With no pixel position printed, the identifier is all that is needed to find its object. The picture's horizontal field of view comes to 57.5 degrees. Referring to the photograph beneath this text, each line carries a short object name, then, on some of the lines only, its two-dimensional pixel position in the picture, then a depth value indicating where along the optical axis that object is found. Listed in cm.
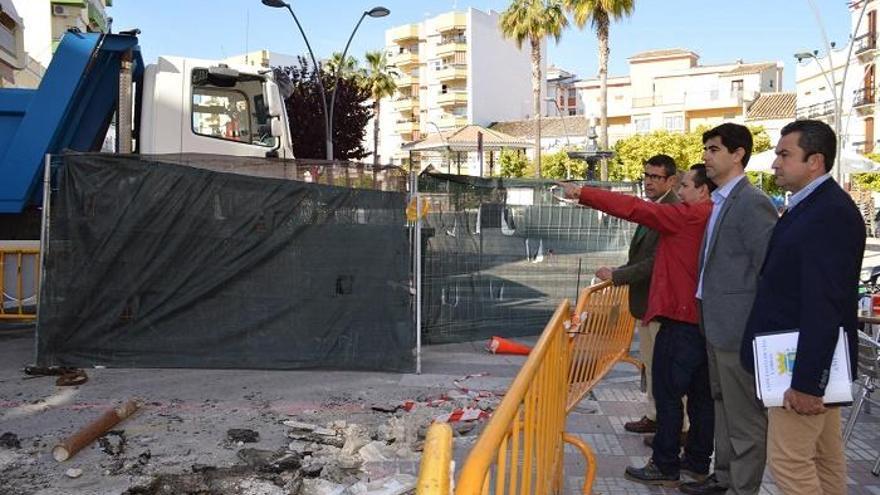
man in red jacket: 446
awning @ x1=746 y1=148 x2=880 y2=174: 2080
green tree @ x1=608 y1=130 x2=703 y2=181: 5269
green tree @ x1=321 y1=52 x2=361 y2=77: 6166
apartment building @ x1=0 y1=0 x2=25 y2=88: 2659
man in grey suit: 388
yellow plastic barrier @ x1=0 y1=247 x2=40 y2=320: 867
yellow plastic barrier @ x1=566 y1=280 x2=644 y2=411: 512
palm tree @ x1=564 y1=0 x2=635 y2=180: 3377
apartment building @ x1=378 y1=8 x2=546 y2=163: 7988
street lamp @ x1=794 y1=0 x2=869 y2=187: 2233
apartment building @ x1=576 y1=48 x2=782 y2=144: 7245
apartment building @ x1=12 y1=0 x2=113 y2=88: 4234
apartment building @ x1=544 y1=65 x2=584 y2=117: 10406
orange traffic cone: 897
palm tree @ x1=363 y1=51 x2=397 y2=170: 6225
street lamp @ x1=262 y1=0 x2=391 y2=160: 2289
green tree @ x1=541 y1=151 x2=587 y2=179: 5481
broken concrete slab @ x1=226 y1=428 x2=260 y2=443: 553
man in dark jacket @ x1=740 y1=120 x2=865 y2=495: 308
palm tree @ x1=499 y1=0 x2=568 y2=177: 4103
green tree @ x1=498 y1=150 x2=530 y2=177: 5691
